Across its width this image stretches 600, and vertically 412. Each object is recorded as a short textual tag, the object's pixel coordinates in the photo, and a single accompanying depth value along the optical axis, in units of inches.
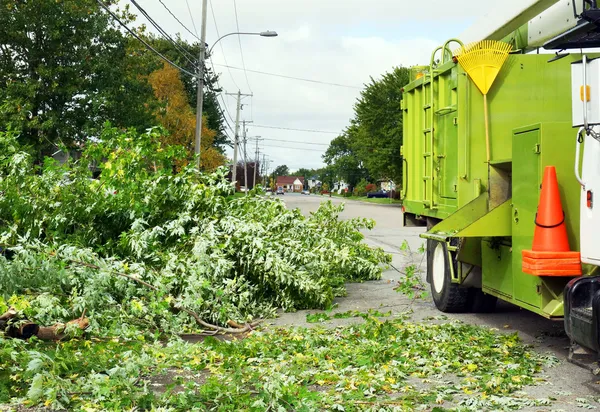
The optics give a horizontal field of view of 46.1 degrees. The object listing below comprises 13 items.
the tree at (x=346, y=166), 4852.4
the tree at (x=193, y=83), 2580.7
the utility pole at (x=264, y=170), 6259.8
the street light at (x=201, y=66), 1117.1
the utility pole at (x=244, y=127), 3285.9
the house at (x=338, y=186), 6760.8
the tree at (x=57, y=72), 1295.5
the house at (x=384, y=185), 4157.2
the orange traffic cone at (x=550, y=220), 223.5
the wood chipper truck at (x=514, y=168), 205.0
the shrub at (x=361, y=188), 4746.6
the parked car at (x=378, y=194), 4106.8
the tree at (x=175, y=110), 2044.8
